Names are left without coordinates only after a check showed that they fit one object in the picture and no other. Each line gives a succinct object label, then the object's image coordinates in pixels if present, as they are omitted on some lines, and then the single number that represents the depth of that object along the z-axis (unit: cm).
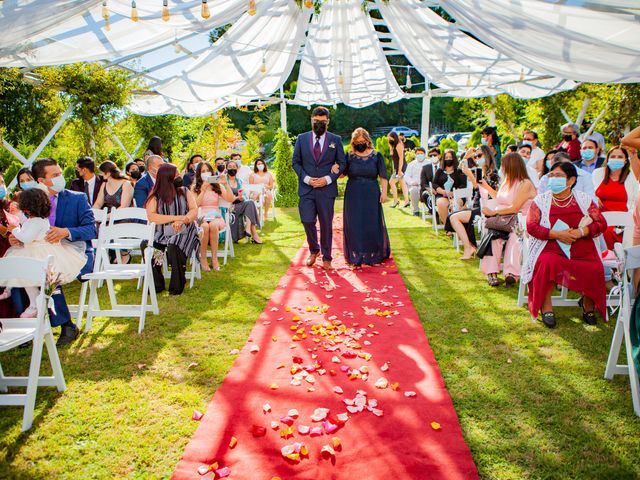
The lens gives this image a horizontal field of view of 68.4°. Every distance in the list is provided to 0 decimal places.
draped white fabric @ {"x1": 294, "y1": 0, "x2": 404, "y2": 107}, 936
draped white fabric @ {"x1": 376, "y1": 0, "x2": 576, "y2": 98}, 795
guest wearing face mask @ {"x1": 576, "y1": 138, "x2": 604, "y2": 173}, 654
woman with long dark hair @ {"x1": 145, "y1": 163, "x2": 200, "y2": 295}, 599
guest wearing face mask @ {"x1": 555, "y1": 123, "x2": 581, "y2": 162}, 779
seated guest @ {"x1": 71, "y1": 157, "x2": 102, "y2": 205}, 666
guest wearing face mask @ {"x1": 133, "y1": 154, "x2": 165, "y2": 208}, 656
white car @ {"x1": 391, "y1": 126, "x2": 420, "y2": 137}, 3589
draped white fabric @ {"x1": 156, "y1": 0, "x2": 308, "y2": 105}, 813
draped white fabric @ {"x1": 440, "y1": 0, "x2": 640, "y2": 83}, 414
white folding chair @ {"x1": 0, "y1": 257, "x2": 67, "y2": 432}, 312
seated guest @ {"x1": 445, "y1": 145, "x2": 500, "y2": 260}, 730
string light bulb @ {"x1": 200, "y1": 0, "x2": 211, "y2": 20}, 532
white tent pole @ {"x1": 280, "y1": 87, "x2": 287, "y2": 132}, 1627
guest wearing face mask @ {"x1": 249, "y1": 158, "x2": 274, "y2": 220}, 1154
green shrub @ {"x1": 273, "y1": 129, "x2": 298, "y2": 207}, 1477
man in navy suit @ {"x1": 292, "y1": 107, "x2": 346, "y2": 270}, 679
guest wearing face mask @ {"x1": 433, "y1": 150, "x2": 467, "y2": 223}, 921
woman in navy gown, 696
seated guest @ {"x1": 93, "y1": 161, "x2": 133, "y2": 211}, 683
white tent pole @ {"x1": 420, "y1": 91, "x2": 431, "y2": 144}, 1666
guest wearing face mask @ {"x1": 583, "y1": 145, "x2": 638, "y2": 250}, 555
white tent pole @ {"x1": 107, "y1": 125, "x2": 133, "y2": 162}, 1068
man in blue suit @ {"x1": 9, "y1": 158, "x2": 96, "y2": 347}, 451
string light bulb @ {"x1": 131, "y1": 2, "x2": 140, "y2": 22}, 536
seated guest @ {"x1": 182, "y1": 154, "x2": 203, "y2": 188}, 823
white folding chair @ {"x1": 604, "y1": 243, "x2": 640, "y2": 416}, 320
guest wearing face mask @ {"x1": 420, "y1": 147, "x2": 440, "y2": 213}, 1058
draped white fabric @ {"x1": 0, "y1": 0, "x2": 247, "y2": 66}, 584
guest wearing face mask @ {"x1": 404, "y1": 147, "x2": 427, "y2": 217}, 1232
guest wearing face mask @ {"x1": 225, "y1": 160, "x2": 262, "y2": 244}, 905
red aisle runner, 266
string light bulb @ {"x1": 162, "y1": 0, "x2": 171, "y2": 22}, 547
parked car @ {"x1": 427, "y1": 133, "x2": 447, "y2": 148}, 3018
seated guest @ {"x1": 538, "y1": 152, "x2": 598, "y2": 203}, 504
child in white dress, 414
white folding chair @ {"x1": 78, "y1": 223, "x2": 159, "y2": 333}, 483
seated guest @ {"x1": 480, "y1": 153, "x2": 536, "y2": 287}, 592
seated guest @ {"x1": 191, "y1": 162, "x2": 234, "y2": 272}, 721
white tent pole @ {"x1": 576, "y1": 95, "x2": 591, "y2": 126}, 1252
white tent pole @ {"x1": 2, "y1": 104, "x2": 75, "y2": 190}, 766
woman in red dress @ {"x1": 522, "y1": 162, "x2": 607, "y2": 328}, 455
